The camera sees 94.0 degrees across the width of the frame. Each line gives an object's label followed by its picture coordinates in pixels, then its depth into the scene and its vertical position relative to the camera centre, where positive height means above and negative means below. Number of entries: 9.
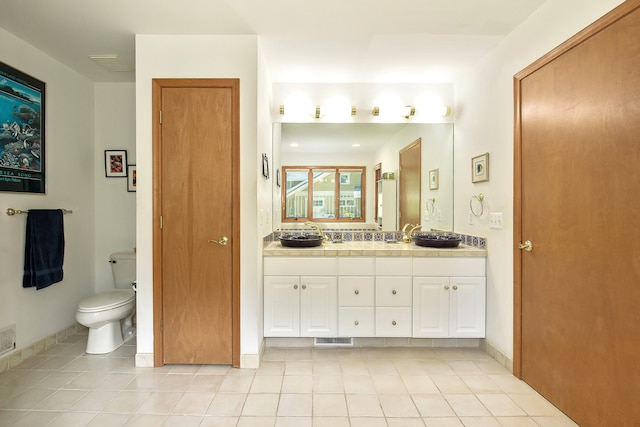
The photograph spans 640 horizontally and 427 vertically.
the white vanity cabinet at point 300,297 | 2.37 -0.69
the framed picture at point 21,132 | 2.09 +0.59
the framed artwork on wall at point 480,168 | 2.33 +0.35
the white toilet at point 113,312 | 2.27 -0.78
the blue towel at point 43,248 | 2.22 -0.28
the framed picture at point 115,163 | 2.87 +0.47
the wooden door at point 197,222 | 2.13 -0.08
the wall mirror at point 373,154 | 2.90 +0.57
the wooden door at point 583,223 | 1.32 -0.07
